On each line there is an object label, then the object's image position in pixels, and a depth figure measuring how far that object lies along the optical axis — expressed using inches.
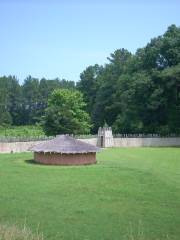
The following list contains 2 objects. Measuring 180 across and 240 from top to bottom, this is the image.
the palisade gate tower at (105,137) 1975.9
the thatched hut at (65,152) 1272.1
